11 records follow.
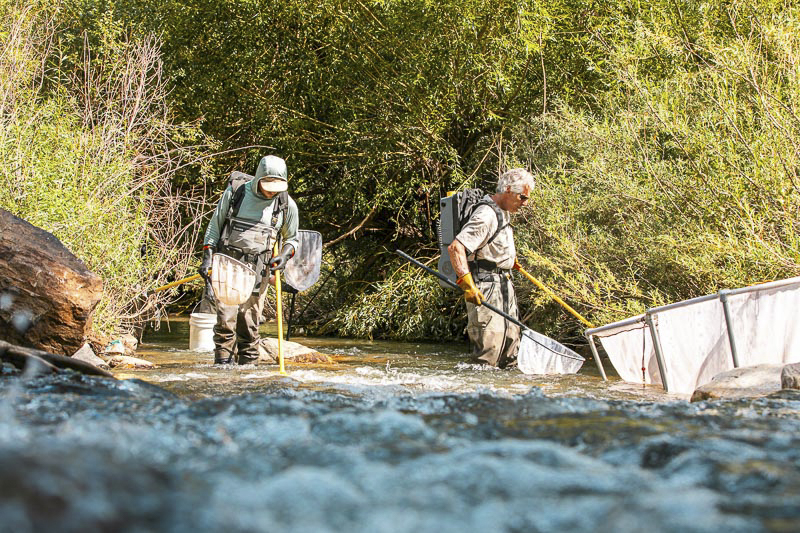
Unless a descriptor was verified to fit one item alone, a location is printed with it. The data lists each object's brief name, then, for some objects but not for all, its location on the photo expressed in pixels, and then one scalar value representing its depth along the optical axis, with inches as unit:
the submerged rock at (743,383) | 219.1
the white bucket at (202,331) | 425.7
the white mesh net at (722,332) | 246.7
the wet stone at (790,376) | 213.9
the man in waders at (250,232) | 319.6
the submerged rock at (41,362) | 192.7
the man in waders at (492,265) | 305.6
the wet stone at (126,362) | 364.2
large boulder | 263.4
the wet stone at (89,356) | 331.3
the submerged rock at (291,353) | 404.2
